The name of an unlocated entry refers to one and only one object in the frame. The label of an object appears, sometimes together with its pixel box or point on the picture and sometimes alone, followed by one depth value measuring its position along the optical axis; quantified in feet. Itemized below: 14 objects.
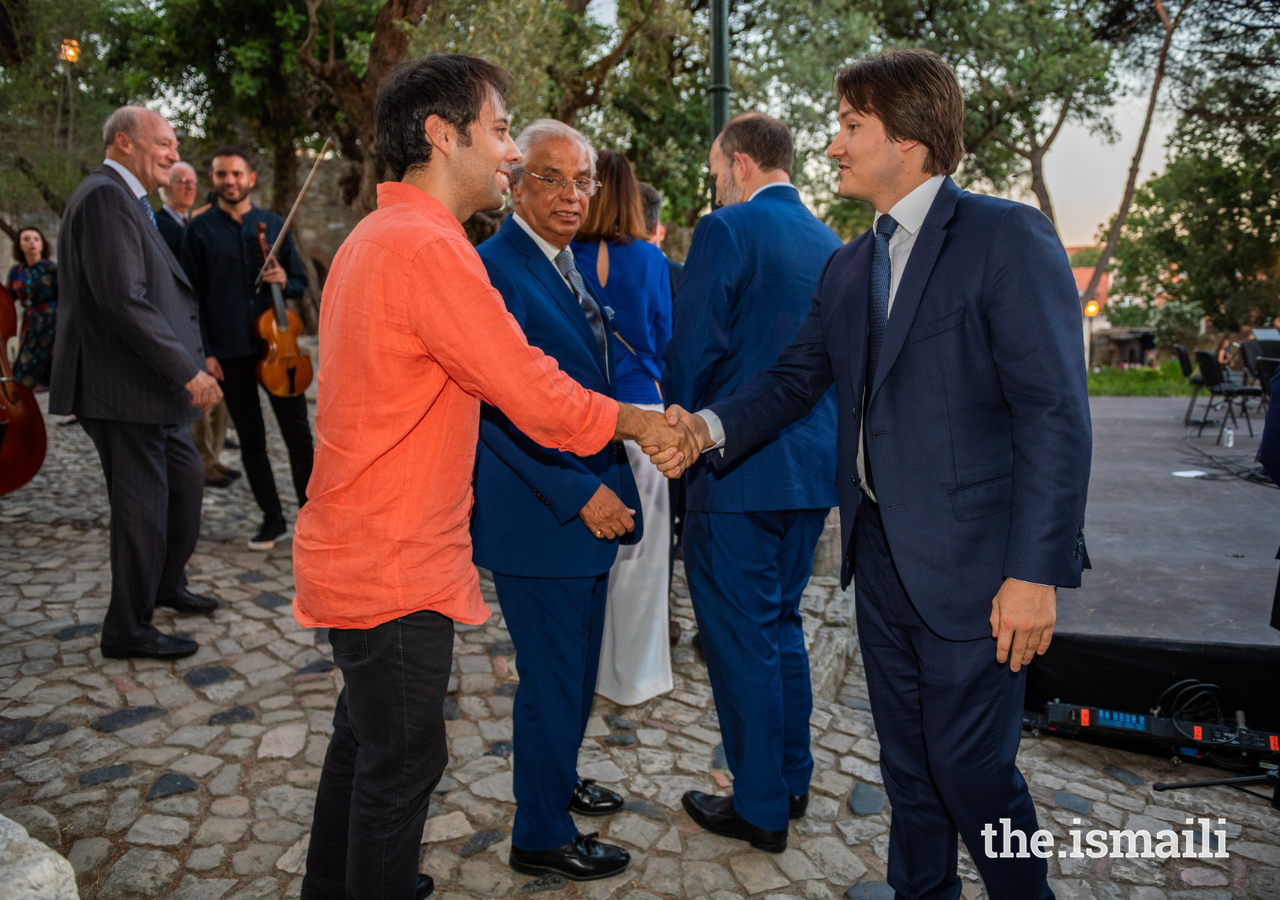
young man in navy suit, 5.90
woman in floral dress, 19.71
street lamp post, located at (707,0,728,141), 18.67
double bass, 14.06
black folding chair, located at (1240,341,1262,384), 39.26
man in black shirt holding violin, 17.81
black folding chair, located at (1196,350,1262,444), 37.52
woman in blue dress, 11.39
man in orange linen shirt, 5.85
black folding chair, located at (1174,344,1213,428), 48.08
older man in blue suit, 7.76
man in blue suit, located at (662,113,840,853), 8.82
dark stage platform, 11.34
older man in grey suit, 12.20
